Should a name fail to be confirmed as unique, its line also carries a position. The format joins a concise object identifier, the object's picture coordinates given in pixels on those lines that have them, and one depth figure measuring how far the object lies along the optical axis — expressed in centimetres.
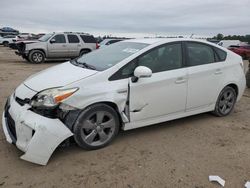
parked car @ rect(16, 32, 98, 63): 1128
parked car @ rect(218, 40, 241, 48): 2270
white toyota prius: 247
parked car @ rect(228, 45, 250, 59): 1972
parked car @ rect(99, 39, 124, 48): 1262
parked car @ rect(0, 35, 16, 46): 2597
